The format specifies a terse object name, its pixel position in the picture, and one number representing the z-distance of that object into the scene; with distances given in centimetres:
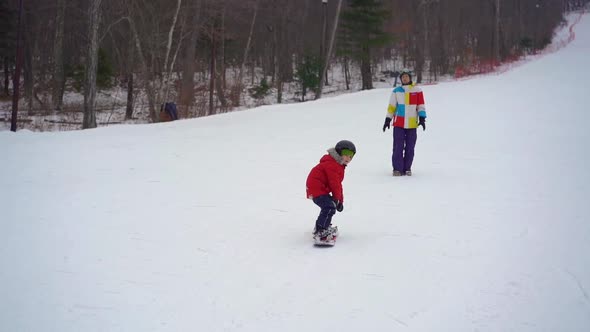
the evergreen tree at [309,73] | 3284
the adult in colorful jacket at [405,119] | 876
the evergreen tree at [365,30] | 3444
